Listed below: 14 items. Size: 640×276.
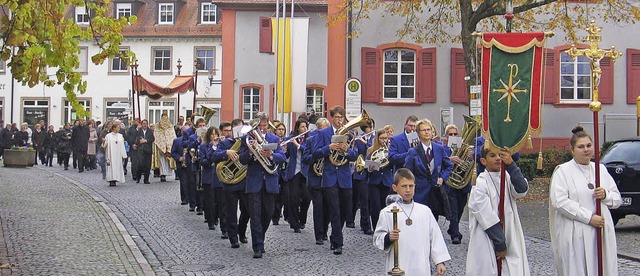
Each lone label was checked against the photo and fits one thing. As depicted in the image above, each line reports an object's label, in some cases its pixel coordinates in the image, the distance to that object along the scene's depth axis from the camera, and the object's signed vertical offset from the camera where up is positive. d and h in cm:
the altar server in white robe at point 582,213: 769 -68
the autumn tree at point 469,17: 2138 +319
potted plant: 3375 -101
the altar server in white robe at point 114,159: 2522 -80
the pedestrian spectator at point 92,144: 3234 -51
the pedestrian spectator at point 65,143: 3425 -52
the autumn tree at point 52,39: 919 +93
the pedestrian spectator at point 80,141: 3195 -40
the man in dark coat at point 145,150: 2675 -60
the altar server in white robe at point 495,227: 752 -78
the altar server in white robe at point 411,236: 693 -79
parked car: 1497 -63
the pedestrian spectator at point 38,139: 3803 -40
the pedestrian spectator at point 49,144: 3712 -60
